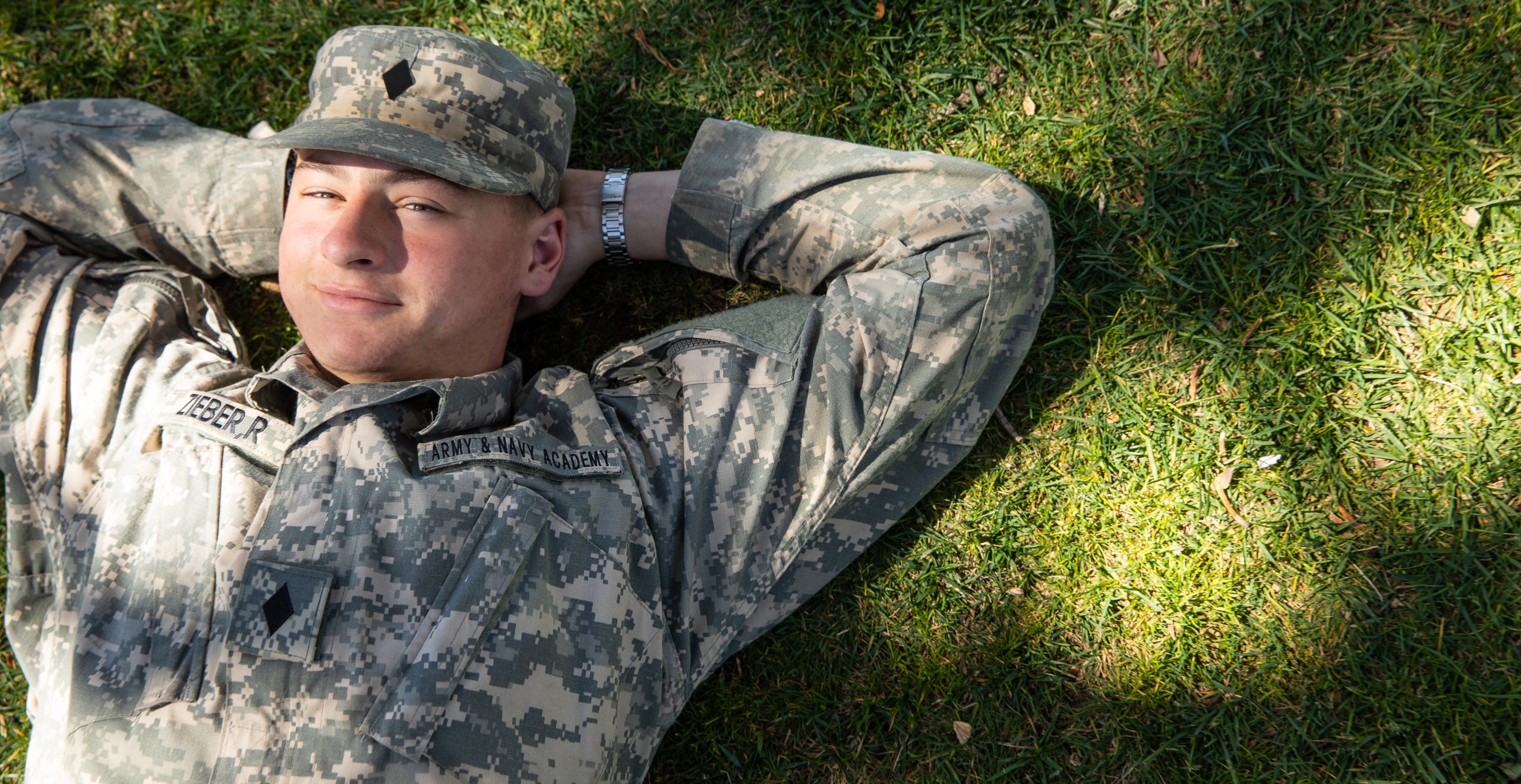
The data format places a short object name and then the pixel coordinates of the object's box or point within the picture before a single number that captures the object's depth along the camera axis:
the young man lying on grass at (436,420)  2.46
